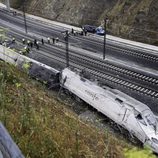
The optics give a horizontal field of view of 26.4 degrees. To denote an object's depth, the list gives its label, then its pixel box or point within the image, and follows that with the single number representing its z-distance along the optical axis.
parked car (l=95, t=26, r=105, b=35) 59.81
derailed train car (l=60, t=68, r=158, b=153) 23.36
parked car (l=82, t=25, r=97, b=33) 60.97
